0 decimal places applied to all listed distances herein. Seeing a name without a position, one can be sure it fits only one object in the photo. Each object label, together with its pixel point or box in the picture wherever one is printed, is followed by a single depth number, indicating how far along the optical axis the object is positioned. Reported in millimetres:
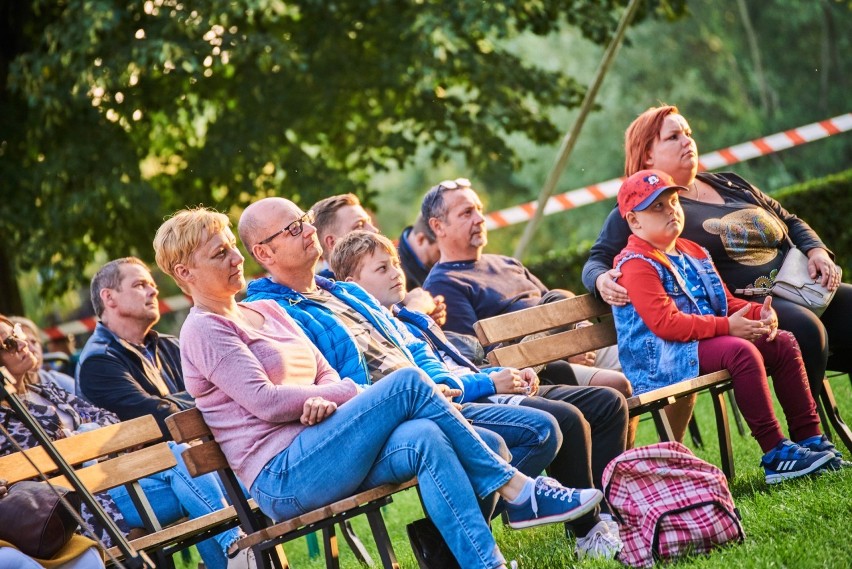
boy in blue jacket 9516
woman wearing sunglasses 10508
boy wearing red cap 10164
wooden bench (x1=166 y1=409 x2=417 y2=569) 8117
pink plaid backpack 8234
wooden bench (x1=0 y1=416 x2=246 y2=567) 9391
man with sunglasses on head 12562
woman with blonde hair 8094
